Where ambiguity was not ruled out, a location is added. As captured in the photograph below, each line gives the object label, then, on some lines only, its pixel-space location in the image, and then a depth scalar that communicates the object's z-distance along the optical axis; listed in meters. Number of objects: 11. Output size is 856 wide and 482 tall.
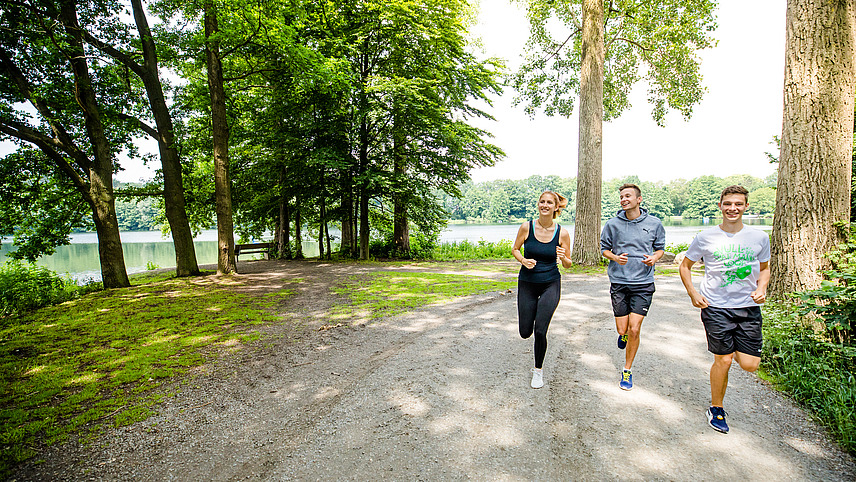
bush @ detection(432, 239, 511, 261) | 20.05
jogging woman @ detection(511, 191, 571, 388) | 3.88
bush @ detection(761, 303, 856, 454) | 3.08
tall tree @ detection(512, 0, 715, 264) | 12.55
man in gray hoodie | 3.84
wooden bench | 18.55
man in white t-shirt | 3.06
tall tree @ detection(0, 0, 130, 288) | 9.16
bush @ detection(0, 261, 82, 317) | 8.52
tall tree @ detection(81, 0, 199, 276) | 11.00
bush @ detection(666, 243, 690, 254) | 16.66
